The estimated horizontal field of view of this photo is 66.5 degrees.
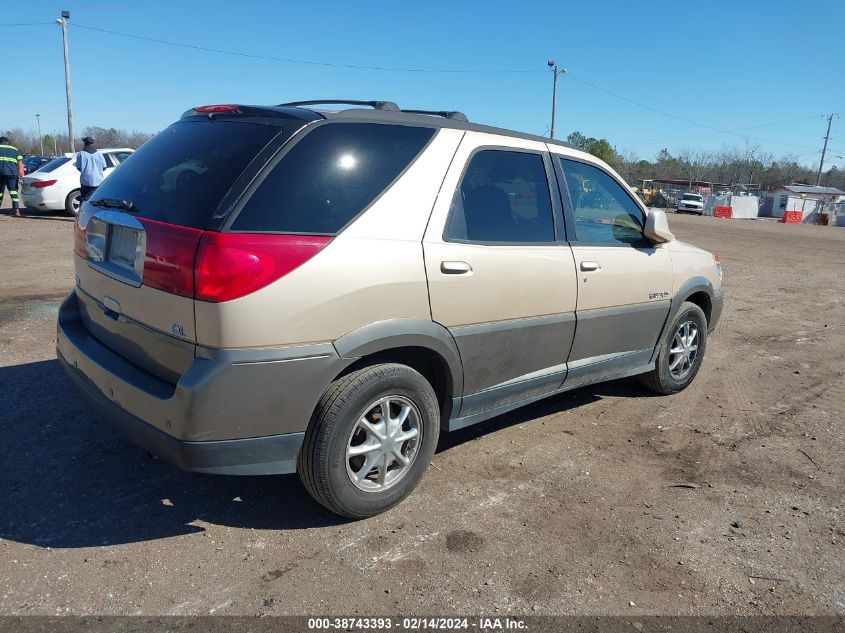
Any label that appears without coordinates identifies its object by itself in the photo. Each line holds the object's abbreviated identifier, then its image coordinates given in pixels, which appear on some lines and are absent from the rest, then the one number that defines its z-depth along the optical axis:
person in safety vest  14.25
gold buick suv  2.66
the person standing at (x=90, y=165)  12.66
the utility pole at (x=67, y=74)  30.55
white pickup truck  48.97
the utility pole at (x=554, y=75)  47.11
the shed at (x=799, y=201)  49.44
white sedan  14.29
